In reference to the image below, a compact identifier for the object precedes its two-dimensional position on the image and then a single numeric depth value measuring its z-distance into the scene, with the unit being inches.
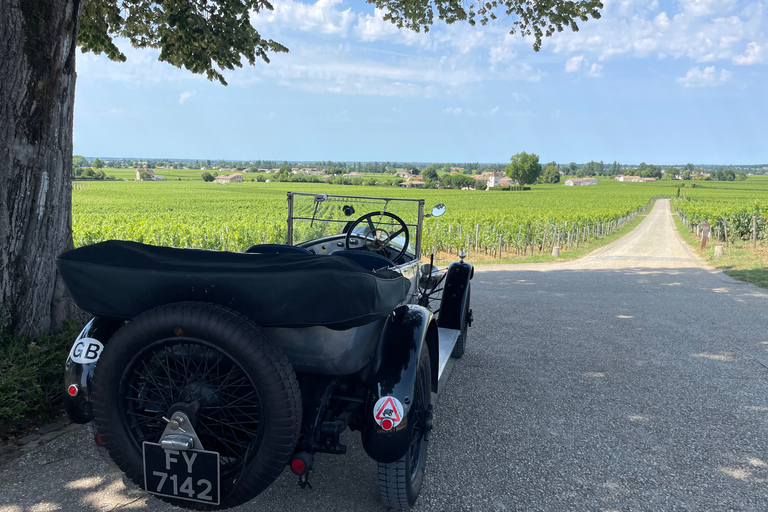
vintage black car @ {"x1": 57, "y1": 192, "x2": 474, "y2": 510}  77.6
